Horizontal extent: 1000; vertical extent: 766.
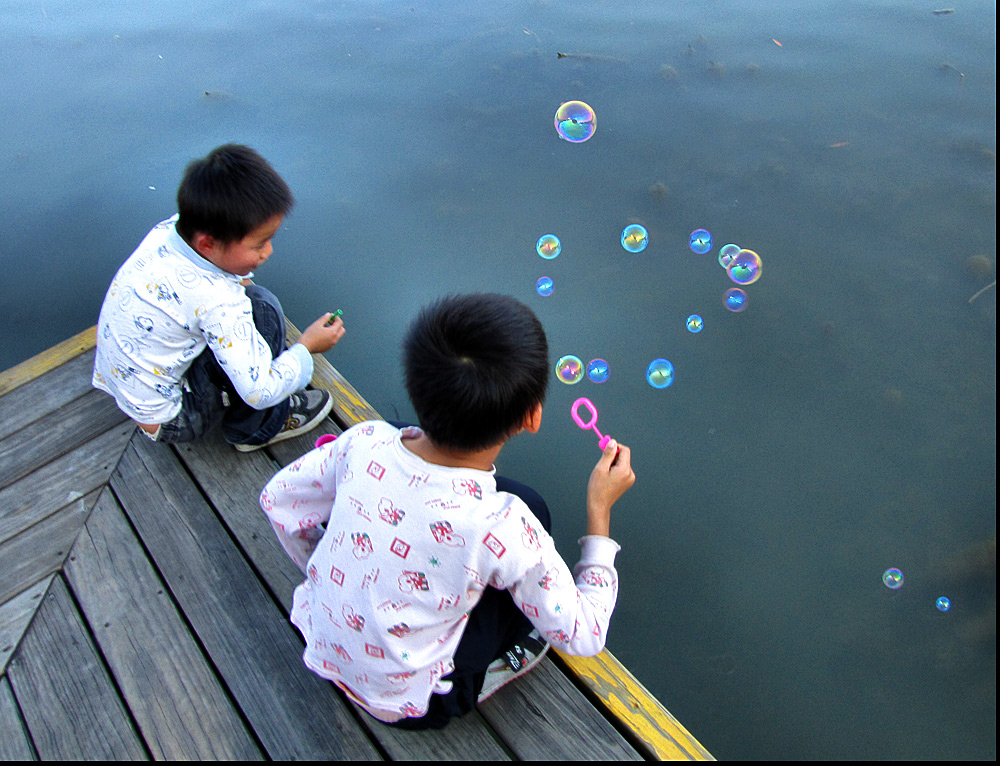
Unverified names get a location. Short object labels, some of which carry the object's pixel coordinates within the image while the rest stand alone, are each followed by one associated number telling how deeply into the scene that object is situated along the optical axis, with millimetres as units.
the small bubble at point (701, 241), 2459
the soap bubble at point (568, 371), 2150
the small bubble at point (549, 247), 2486
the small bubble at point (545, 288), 2416
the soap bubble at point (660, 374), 2113
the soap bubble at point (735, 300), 2293
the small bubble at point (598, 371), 2176
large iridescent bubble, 2402
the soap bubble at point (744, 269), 2301
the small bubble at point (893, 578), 1697
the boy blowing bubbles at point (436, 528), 920
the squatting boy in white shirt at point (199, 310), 1451
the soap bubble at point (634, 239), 2455
